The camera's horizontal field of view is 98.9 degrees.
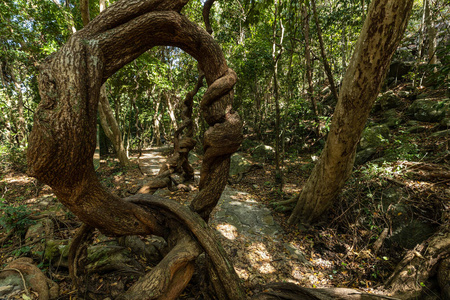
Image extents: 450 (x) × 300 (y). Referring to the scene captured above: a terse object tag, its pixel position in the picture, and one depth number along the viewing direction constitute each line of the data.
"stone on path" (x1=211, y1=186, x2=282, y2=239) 3.90
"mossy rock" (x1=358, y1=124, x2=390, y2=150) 5.76
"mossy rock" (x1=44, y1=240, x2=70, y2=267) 2.36
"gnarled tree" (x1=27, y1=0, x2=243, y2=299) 1.21
